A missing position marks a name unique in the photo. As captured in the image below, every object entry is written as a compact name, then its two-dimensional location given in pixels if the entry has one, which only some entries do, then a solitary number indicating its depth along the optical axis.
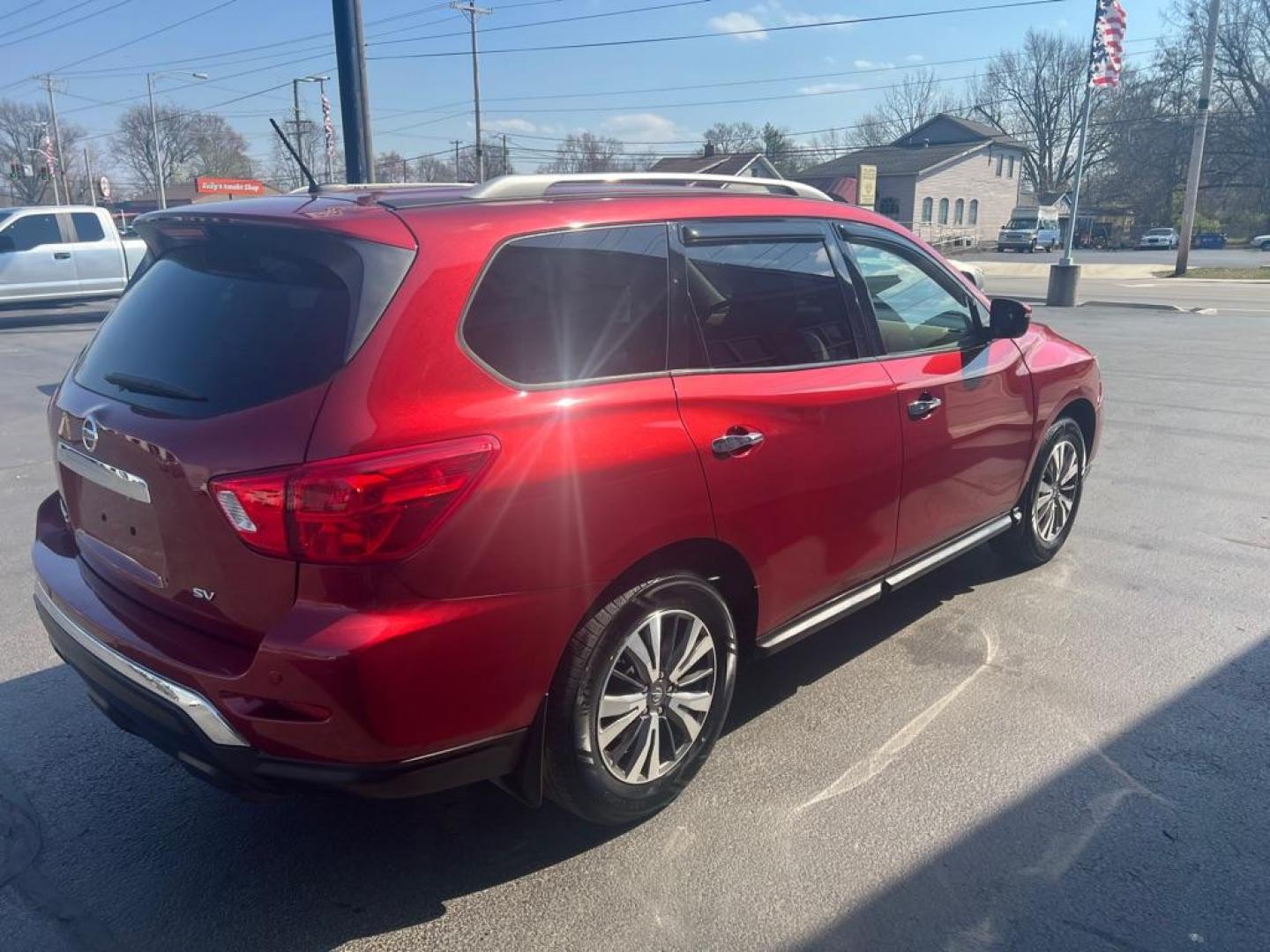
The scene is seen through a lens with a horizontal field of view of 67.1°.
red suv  2.21
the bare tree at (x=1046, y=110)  84.00
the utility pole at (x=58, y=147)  67.56
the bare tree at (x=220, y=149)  86.19
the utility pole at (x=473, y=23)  45.38
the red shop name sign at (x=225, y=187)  52.75
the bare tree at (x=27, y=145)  83.88
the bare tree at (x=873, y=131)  88.44
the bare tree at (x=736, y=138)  84.95
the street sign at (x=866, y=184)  34.78
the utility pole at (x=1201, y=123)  24.31
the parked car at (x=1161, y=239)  62.88
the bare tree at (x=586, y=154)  64.56
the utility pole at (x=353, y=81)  9.83
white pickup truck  16.42
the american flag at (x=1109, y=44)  18.41
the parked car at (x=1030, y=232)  58.31
